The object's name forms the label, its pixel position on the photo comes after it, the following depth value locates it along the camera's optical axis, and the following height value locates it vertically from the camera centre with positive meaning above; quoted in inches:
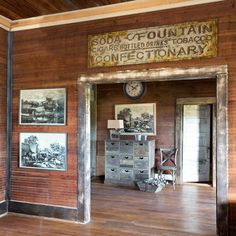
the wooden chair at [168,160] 258.0 -37.8
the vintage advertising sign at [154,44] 134.5 +37.7
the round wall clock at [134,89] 274.2 +28.9
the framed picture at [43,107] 160.7 +6.7
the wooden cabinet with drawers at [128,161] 251.6 -37.6
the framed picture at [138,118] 274.4 +1.4
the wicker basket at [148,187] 231.1 -55.7
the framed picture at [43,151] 160.4 -18.6
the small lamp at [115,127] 269.0 -7.6
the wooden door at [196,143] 271.0 -22.1
